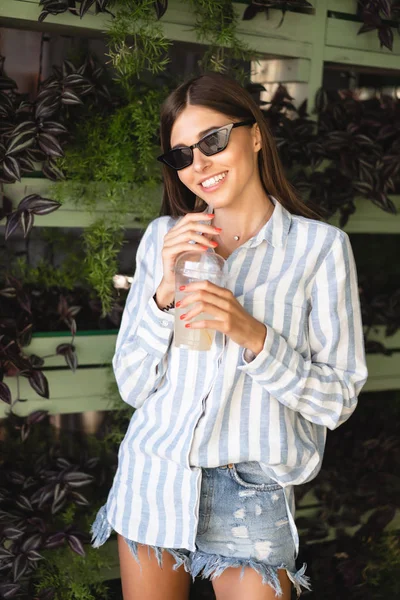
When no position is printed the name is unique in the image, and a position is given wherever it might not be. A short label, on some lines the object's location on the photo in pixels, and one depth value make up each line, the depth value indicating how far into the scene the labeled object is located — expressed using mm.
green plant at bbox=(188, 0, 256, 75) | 2166
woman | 1572
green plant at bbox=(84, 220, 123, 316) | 2194
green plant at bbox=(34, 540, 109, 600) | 2256
